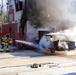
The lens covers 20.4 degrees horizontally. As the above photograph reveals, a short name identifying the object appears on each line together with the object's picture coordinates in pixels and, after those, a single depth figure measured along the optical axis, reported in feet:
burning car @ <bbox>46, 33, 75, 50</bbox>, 44.50
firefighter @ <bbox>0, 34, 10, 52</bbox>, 53.83
